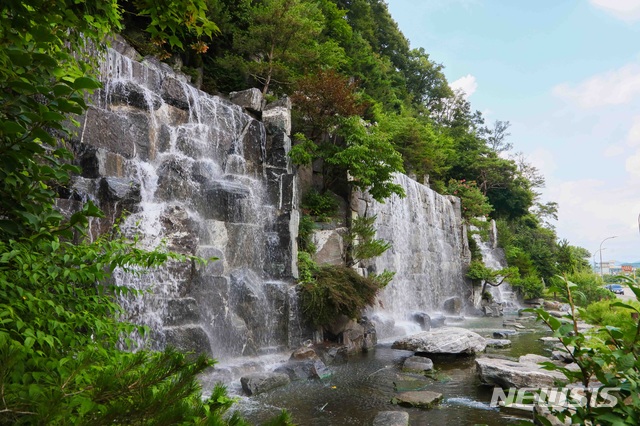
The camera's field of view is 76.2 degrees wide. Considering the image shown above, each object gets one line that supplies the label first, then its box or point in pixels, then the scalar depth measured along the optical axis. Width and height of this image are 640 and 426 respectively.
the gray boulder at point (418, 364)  8.58
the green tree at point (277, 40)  14.01
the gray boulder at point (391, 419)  5.46
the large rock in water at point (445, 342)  9.86
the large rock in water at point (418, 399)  6.38
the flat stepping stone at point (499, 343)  11.28
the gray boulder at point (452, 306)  19.86
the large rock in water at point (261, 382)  6.86
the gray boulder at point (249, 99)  12.18
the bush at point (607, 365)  1.49
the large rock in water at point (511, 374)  6.58
